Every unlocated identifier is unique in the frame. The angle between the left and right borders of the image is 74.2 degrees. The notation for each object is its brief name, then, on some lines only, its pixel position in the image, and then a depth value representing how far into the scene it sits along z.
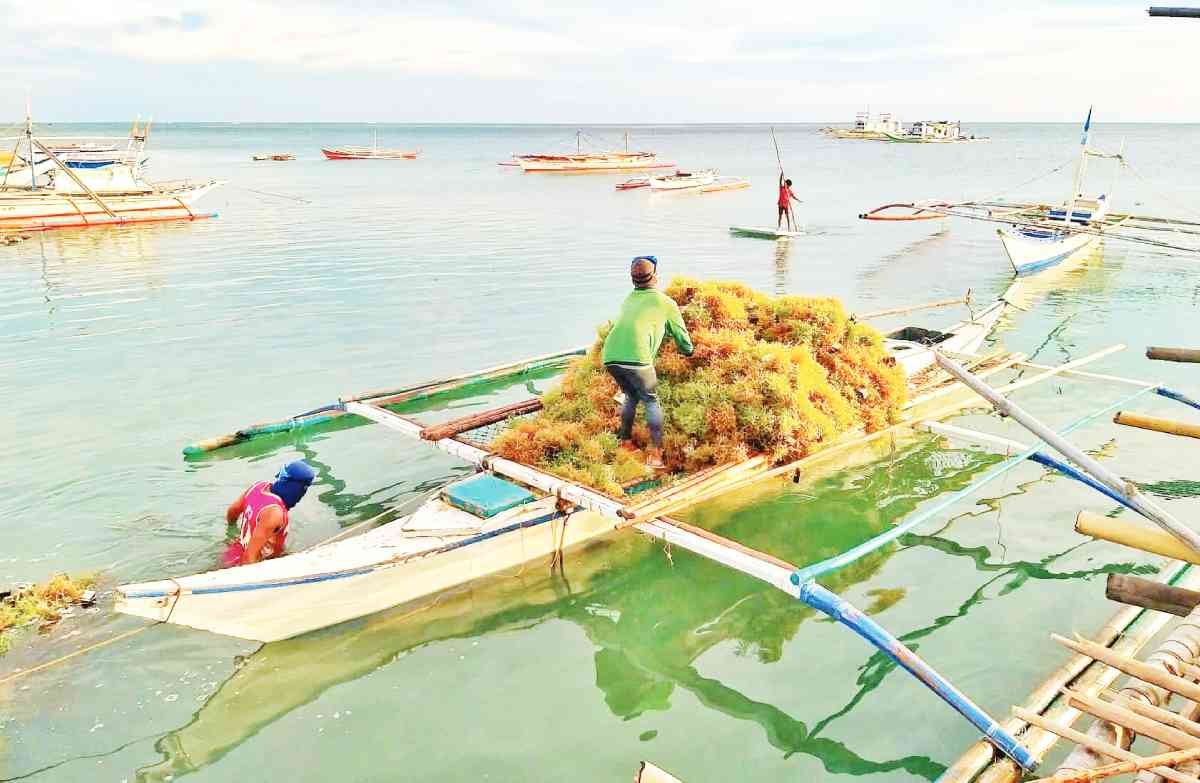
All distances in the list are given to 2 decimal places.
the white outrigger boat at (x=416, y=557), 5.75
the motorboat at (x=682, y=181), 48.31
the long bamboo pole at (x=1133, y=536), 5.41
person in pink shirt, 6.66
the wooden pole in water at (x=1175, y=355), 6.87
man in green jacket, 7.47
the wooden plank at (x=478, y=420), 8.29
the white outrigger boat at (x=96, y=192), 30.78
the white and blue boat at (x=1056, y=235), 23.84
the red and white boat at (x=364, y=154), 87.62
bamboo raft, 4.36
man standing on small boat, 30.33
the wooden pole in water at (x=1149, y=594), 4.75
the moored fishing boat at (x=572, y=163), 68.12
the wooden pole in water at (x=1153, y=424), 7.02
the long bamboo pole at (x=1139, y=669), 4.71
